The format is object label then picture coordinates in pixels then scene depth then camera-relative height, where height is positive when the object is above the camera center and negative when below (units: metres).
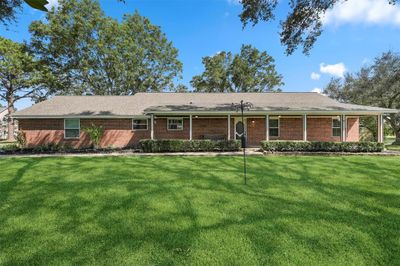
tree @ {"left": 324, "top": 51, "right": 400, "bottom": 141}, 25.30 +4.91
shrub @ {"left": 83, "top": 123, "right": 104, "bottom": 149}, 17.16 +0.19
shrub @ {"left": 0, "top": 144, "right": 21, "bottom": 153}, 16.03 -0.81
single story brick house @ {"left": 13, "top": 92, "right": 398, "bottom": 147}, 18.02 +0.76
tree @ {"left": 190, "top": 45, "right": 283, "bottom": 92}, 38.19 +9.46
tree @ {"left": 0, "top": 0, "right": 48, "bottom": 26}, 3.58 +2.09
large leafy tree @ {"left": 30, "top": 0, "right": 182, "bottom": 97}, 28.38 +10.29
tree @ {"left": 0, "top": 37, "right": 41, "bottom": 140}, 28.09 +7.74
